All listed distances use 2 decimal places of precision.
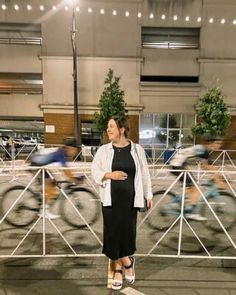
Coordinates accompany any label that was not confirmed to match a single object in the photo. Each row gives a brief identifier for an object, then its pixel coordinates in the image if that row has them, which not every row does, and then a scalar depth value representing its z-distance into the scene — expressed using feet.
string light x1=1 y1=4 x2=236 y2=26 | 71.59
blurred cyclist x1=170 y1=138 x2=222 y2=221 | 18.82
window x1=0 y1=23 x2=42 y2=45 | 73.00
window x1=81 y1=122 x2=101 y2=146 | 75.14
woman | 11.87
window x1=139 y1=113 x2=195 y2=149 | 74.23
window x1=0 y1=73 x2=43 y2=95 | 73.61
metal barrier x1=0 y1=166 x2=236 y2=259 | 15.53
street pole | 58.11
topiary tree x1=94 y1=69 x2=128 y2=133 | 64.95
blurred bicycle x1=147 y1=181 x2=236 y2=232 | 19.12
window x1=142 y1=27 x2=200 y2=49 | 74.23
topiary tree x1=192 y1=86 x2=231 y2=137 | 63.57
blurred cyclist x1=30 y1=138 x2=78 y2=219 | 19.15
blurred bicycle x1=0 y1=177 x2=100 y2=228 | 19.60
